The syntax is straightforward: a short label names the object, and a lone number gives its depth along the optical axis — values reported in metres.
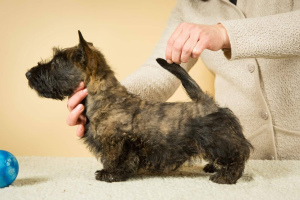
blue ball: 1.29
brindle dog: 1.35
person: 1.47
